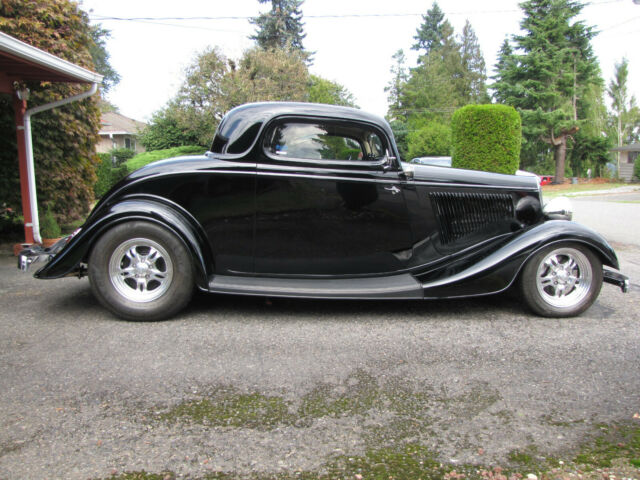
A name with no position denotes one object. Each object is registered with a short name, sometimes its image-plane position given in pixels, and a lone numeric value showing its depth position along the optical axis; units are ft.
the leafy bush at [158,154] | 68.49
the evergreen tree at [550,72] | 98.53
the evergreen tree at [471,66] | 184.98
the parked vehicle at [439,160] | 45.85
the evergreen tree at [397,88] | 140.15
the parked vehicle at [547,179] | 100.68
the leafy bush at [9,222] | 26.16
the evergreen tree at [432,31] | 193.77
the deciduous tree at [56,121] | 22.04
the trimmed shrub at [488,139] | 41.50
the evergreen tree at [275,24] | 132.57
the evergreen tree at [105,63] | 148.05
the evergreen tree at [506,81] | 102.89
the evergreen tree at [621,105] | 133.08
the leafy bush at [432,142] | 85.05
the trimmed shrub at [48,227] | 22.89
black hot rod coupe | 12.44
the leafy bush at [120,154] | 86.84
